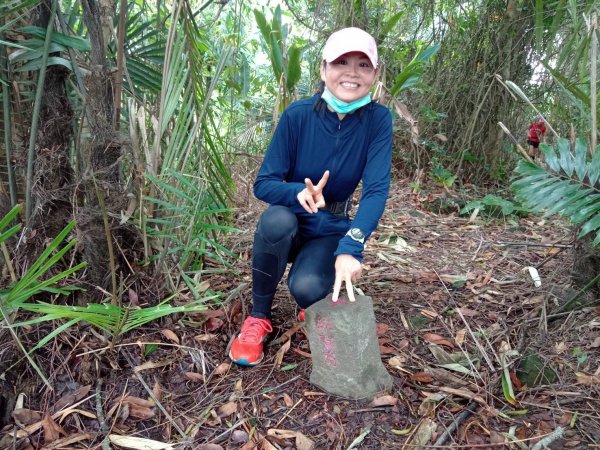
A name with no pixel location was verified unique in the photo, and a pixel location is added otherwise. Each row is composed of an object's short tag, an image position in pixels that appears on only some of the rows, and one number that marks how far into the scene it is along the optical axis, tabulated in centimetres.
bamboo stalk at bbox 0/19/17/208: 129
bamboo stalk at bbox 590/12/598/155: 131
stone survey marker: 126
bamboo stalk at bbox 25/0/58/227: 126
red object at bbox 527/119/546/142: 346
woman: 134
